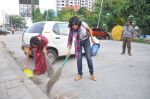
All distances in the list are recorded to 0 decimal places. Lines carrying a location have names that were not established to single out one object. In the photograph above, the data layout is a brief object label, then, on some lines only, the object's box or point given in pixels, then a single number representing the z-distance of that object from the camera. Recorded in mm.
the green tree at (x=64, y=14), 36001
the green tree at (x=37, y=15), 47426
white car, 4517
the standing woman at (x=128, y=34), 5927
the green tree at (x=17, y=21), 55612
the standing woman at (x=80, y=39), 3209
